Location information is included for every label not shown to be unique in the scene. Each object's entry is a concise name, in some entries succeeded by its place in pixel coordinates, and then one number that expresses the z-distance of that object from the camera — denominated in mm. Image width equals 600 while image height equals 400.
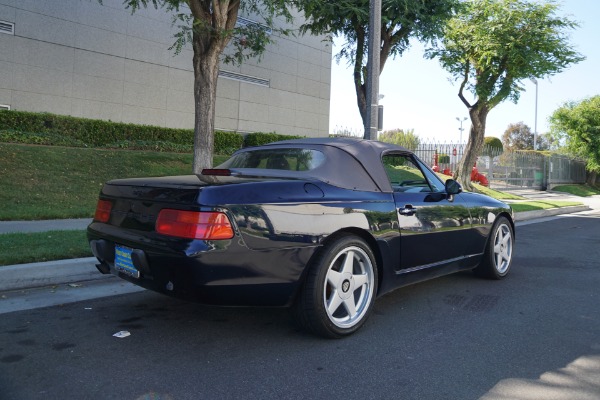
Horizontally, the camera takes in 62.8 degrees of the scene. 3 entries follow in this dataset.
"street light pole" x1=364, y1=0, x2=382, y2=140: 8789
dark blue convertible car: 3113
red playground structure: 22484
